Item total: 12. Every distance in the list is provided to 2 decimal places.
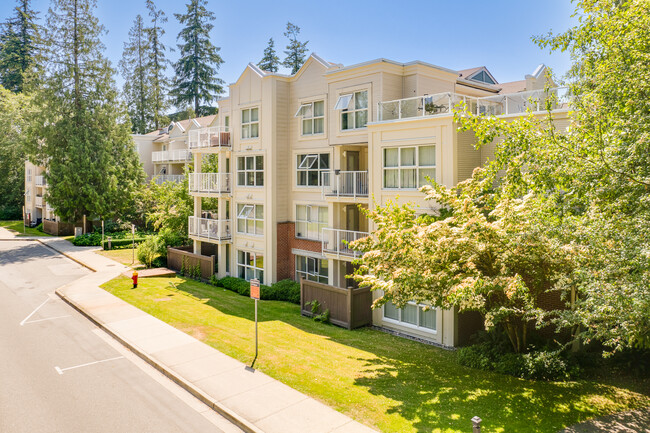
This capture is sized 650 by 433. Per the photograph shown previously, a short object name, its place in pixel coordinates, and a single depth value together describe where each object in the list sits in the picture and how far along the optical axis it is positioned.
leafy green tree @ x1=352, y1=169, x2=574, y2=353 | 10.88
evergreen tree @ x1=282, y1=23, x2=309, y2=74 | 57.45
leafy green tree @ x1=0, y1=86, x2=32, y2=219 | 53.94
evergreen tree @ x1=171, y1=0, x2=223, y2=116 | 60.78
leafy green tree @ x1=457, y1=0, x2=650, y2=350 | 7.97
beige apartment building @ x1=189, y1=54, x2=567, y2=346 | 16.88
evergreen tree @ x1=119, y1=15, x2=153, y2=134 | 66.12
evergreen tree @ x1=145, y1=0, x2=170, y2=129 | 66.19
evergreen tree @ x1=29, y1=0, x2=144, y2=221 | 39.22
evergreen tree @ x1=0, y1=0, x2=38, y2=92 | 73.19
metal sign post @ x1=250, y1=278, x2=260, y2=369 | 13.69
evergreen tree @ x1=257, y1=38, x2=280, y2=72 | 58.44
